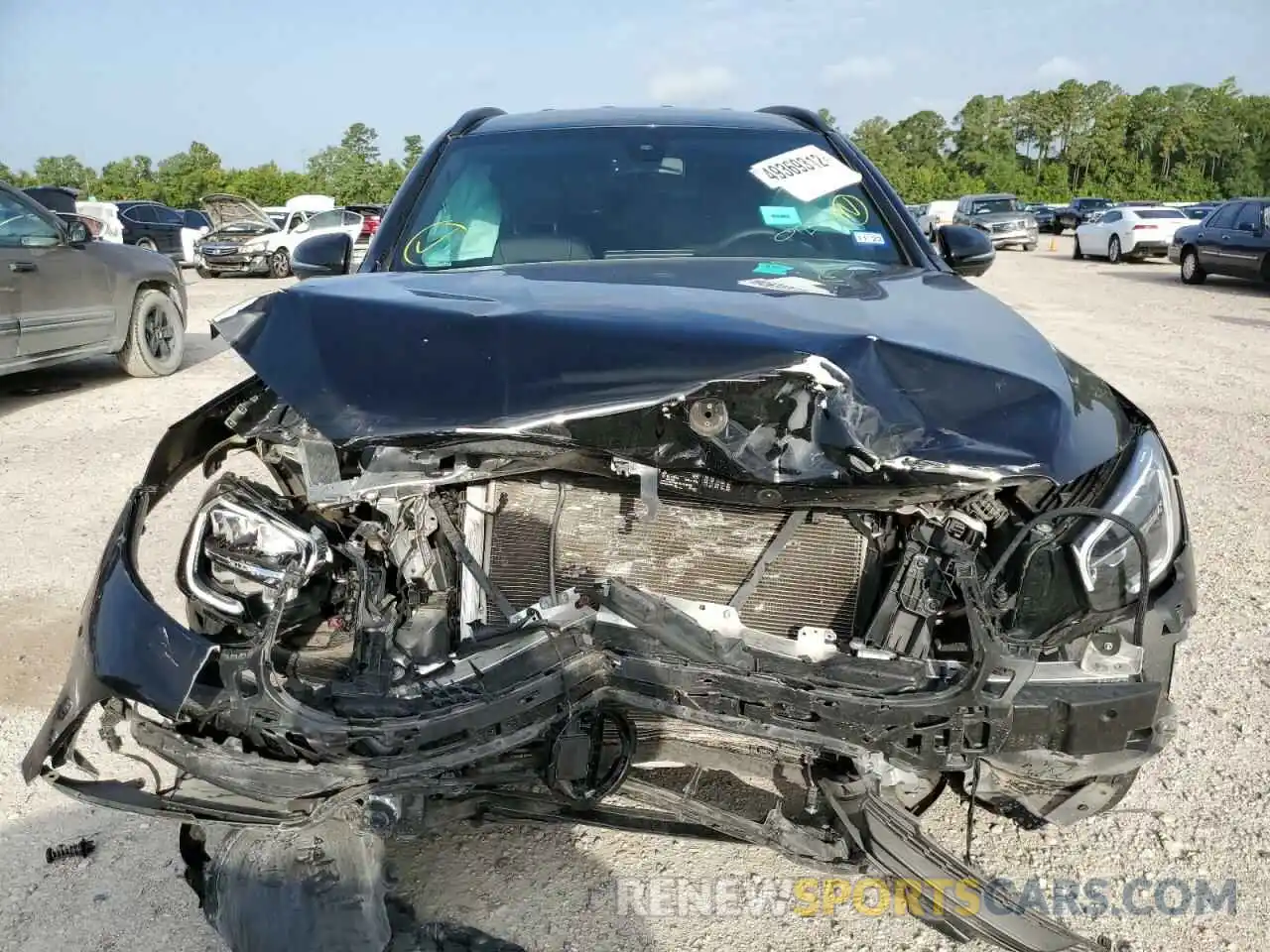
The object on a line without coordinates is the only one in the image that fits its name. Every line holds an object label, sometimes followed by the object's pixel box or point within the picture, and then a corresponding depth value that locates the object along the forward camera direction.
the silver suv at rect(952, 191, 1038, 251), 28.19
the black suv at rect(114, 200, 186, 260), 20.27
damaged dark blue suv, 1.89
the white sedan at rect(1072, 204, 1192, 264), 22.66
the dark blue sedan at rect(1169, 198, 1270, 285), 15.60
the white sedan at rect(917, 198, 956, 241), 34.66
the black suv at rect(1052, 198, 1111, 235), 36.45
